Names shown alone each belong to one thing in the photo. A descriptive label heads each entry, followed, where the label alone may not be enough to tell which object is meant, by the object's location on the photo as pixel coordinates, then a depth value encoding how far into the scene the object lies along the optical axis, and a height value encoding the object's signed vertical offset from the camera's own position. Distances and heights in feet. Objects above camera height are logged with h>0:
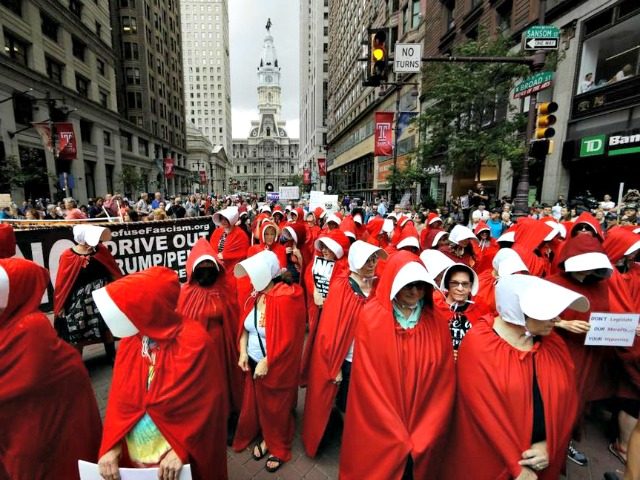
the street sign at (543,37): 22.67 +11.71
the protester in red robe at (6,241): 13.61 -2.33
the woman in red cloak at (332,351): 10.40 -5.23
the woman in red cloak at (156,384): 6.23 -4.16
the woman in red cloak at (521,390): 6.50 -4.09
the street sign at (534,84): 22.43 +8.48
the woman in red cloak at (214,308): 10.80 -4.07
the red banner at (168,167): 123.75 +9.61
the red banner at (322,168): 151.12 +12.71
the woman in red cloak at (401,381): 7.30 -4.52
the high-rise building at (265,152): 486.38 +66.02
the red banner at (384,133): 65.16 +13.21
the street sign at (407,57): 23.49 +10.42
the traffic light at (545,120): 22.91 +5.79
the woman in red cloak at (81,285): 13.35 -4.14
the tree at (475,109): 39.70 +12.07
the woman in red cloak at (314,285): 13.76 -4.68
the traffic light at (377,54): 23.30 +10.52
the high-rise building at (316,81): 259.39 +100.05
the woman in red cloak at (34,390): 6.38 -4.26
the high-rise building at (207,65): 399.44 +171.28
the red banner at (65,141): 54.60 +8.47
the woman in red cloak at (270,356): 10.06 -5.37
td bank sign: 38.49 +7.20
